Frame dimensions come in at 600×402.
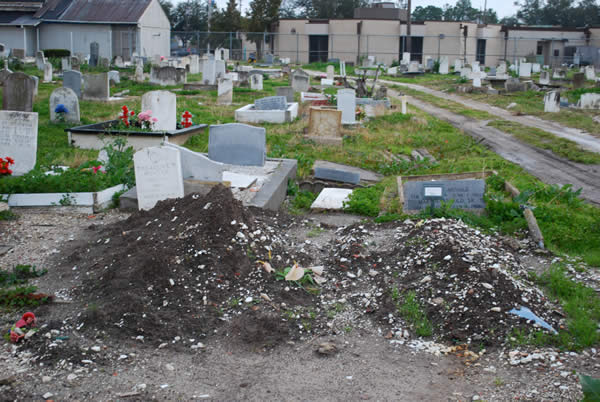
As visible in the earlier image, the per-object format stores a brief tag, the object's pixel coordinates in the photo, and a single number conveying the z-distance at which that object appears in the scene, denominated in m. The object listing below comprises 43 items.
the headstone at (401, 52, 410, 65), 47.40
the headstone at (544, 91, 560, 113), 20.69
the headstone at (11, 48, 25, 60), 41.32
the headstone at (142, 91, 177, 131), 12.38
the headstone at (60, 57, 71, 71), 31.61
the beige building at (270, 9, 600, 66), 52.12
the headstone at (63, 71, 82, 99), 18.61
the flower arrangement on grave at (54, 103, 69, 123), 14.10
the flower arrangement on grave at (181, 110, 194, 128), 13.19
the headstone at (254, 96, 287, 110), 16.23
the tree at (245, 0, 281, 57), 52.50
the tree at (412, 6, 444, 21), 112.13
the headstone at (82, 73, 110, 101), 19.02
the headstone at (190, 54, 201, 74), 36.08
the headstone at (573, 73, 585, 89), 28.53
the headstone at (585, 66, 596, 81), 33.57
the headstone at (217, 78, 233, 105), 19.53
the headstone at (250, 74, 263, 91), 24.88
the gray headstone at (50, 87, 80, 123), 14.23
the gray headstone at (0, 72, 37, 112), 12.69
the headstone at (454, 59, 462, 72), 43.79
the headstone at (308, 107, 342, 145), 13.68
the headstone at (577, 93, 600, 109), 21.42
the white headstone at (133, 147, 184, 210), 7.62
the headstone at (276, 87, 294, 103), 18.25
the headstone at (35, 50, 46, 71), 33.89
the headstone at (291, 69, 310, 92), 24.78
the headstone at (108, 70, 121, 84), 26.19
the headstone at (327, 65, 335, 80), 31.07
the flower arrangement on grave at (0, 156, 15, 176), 8.89
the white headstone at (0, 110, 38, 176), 9.39
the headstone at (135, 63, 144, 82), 27.58
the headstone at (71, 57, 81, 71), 29.75
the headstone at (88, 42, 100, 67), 41.81
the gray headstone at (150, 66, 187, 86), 26.16
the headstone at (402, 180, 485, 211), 7.95
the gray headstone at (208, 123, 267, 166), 9.70
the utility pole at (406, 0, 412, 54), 49.31
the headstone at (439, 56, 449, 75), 42.91
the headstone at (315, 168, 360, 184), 9.76
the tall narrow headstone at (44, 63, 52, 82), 26.52
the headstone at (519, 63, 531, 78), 38.90
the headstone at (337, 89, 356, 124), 15.64
